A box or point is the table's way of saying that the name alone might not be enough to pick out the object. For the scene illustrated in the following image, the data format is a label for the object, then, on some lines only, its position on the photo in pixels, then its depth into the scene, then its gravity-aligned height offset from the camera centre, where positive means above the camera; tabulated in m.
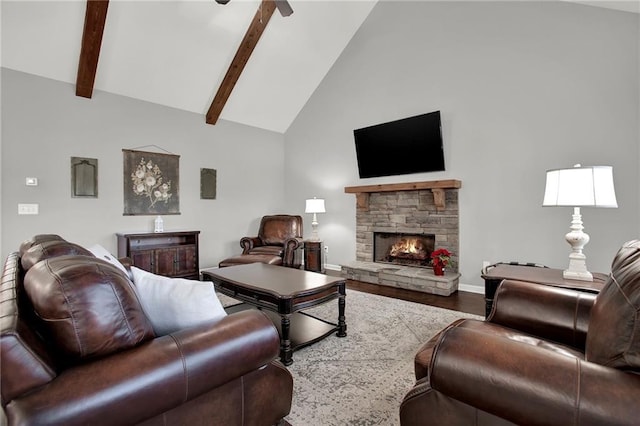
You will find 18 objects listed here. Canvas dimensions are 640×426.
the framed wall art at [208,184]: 5.32 +0.58
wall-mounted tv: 4.32 +1.02
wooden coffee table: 2.25 -0.62
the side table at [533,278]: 2.07 -0.47
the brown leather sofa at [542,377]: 0.80 -0.46
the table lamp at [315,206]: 5.17 +0.17
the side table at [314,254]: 5.12 -0.63
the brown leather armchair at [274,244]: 4.43 -0.44
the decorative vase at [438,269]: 4.05 -0.71
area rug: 1.65 -1.03
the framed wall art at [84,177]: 4.09 +0.55
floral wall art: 4.55 +0.53
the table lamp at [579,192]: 2.04 +0.14
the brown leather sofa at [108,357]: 0.80 -0.43
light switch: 3.74 +0.13
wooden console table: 4.25 -0.48
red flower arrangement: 4.05 -0.59
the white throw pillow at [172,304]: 1.24 -0.35
